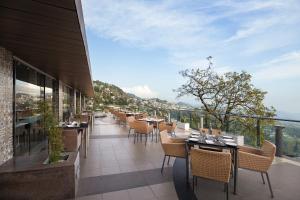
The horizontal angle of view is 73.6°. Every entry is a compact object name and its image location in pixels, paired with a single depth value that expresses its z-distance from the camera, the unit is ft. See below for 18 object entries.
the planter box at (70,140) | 14.49
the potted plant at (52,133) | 10.21
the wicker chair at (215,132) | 14.87
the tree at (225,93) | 27.35
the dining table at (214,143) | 10.47
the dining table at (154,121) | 26.17
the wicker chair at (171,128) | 22.50
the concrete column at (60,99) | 28.86
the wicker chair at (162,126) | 20.03
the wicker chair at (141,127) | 21.79
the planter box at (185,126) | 33.14
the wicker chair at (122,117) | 35.28
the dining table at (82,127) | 16.36
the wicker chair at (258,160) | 10.04
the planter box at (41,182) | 8.71
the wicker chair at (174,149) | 12.39
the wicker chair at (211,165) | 9.04
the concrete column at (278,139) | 16.81
